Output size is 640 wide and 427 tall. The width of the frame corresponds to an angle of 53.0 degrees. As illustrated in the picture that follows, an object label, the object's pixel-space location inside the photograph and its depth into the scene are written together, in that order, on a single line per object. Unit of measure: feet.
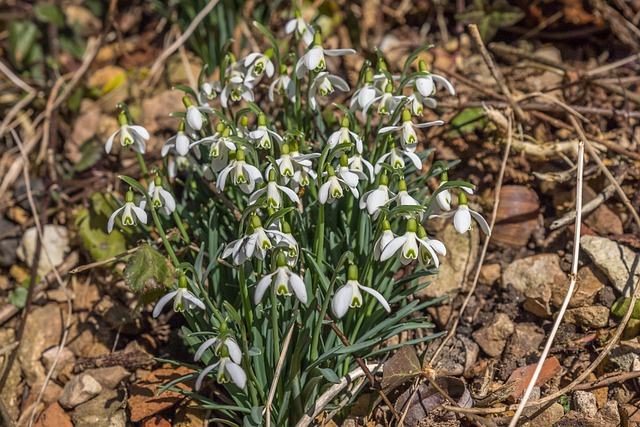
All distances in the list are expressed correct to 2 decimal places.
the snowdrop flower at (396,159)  5.97
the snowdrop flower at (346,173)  5.48
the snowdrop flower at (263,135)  5.86
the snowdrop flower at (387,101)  6.28
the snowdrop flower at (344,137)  5.96
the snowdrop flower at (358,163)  5.88
